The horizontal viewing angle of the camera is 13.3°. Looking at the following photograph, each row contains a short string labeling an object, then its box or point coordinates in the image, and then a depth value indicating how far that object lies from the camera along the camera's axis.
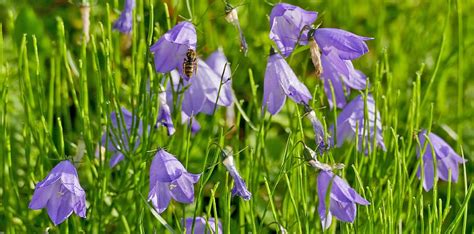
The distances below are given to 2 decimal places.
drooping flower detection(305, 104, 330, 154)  0.79
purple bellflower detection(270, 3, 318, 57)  0.81
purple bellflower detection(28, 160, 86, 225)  0.80
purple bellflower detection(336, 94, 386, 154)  0.86
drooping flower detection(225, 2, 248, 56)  0.81
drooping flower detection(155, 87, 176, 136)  0.84
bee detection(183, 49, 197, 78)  0.82
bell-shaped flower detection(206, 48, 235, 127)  0.91
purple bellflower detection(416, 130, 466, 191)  0.85
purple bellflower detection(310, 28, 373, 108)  0.80
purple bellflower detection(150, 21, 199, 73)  0.81
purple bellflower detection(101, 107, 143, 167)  0.85
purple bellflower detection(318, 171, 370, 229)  0.78
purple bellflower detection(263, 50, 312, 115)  0.81
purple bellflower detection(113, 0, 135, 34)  0.88
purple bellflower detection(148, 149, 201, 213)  0.79
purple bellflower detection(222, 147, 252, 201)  0.78
